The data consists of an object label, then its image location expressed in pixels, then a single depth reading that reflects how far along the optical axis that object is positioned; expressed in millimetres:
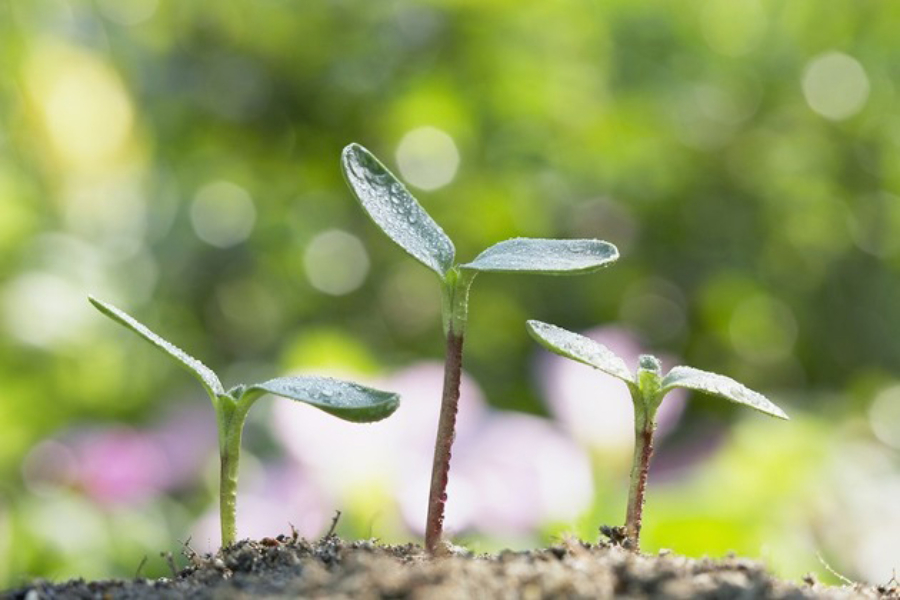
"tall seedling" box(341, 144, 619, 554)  277
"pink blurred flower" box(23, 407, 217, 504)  670
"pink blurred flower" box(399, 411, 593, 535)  568
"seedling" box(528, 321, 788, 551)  274
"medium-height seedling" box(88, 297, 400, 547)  263
